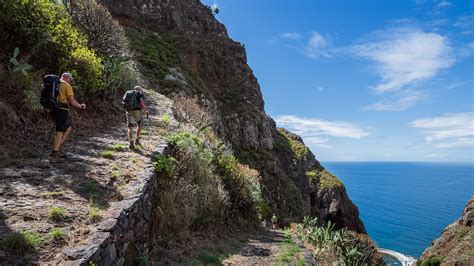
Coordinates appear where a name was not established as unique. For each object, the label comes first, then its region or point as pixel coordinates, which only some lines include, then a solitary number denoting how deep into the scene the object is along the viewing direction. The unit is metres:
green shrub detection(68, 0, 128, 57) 15.94
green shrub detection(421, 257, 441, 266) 40.31
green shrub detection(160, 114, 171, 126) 13.22
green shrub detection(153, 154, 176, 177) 7.59
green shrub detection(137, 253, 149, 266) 5.39
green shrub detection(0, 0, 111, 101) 9.52
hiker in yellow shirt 6.77
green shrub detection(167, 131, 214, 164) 9.62
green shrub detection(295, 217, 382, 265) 10.71
